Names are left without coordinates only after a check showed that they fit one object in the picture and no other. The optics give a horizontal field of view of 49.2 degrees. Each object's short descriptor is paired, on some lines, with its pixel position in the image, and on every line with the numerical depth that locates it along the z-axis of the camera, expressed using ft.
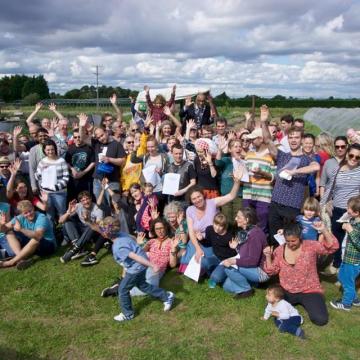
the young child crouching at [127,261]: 14.89
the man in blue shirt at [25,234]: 20.70
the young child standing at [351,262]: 15.53
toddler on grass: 14.41
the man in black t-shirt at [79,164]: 23.85
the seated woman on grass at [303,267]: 15.26
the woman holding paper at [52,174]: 22.40
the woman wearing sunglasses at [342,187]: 17.02
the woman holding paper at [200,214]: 18.49
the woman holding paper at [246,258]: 16.81
